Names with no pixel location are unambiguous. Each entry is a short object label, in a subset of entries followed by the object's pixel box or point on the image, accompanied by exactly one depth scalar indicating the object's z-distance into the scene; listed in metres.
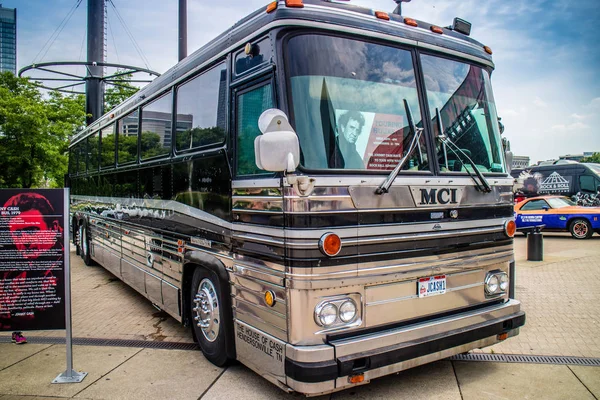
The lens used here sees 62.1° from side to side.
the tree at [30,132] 20.23
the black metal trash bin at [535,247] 11.52
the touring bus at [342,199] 3.62
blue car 16.62
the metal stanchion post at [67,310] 4.72
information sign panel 4.68
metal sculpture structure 20.52
